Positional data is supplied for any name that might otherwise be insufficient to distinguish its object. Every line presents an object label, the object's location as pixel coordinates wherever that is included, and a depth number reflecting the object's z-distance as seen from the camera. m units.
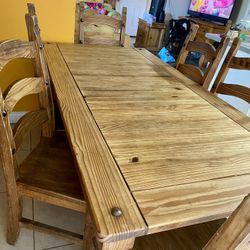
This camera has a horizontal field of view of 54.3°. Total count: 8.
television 4.41
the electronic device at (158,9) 5.50
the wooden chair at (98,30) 1.94
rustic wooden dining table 0.60
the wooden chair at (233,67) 1.40
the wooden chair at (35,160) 0.90
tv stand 4.46
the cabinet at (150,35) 5.38
